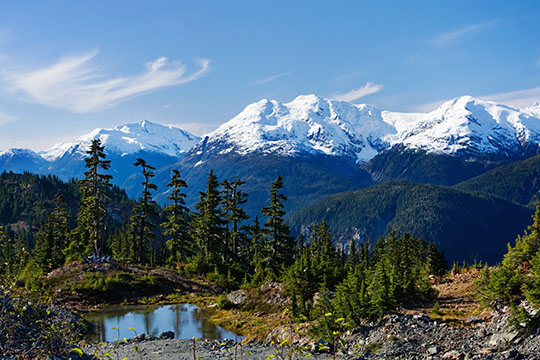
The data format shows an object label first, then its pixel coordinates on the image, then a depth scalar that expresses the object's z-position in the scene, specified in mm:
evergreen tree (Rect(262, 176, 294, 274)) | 57438
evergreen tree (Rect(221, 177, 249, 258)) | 63312
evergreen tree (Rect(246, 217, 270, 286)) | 51969
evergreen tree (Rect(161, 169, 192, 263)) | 64250
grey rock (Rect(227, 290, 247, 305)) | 42938
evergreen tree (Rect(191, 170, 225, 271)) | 62969
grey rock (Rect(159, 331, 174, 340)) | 30573
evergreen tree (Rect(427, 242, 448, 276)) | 45234
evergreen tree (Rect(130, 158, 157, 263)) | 59156
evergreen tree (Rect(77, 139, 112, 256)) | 53531
